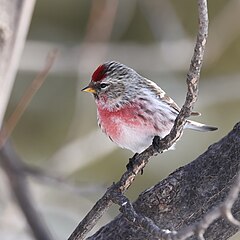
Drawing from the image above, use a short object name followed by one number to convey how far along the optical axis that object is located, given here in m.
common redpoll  5.54
